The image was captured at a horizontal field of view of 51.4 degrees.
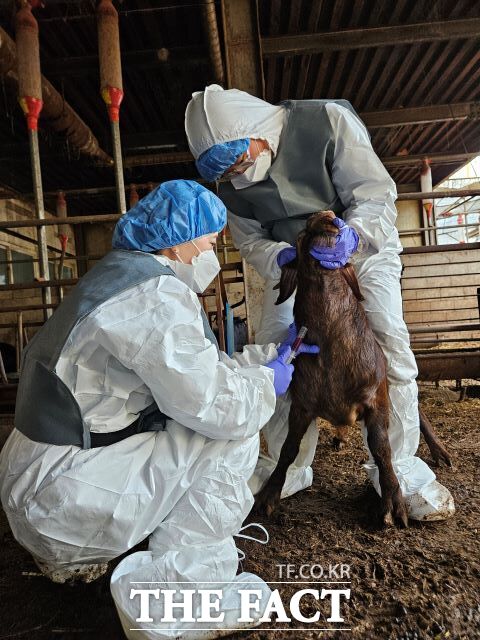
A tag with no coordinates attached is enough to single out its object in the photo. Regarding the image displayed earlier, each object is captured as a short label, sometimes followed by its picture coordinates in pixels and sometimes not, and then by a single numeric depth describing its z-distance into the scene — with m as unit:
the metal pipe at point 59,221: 4.07
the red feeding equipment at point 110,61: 4.88
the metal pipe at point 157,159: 9.53
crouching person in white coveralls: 1.51
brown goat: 2.25
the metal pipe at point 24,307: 4.55
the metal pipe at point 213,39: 5.39
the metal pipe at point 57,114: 5.38
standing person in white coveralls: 2.41
